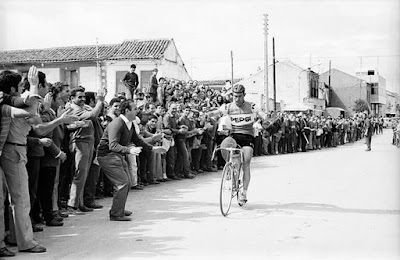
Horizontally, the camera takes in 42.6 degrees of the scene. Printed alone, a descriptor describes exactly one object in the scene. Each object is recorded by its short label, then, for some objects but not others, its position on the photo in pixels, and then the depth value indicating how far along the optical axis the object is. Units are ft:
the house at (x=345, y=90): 266.36
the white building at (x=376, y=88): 293.84
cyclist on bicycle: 30.55
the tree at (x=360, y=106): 250.16
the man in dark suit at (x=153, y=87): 75.10
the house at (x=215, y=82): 216.74
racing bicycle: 27.83
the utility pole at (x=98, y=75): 122.93
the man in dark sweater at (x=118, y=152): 26.53
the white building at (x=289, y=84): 201.05
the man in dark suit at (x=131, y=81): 67.36
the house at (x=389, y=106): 330.95
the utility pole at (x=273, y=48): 143.02
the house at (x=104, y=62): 121.39
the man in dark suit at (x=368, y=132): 86.05
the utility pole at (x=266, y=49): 125.39
